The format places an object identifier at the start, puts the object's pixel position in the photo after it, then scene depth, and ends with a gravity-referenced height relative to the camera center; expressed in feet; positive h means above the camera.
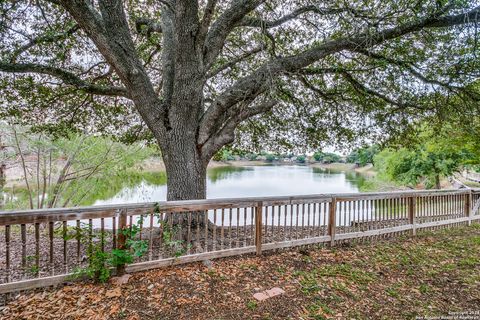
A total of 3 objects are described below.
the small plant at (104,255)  9.78 -3.99
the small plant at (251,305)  8.89 -5.39
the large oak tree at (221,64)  13.19 +6.29
